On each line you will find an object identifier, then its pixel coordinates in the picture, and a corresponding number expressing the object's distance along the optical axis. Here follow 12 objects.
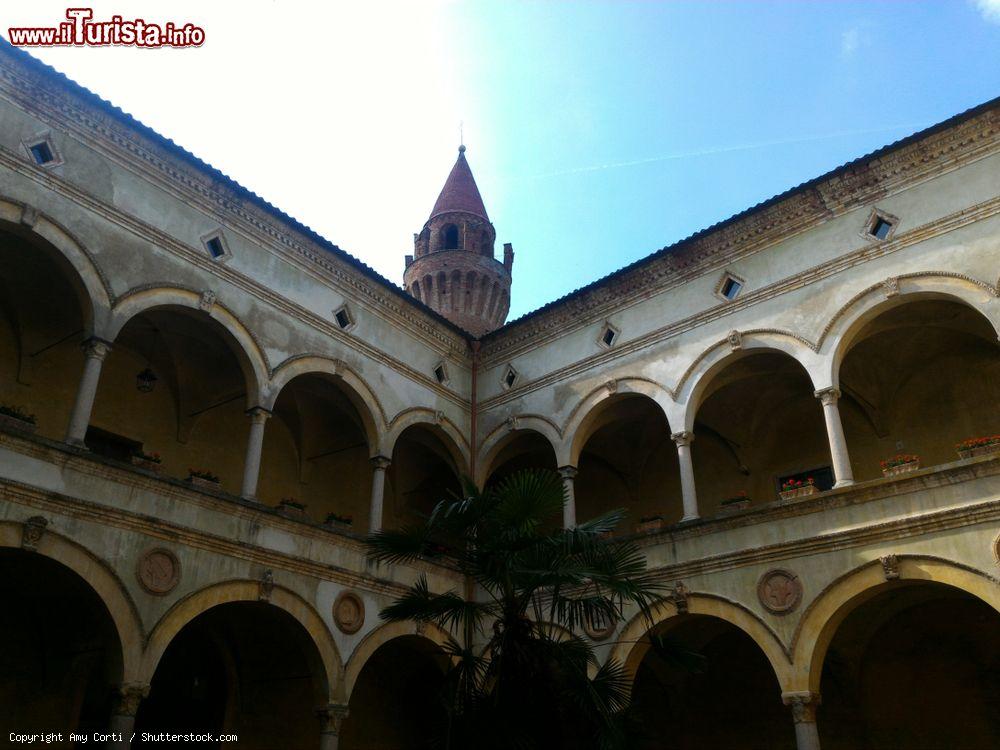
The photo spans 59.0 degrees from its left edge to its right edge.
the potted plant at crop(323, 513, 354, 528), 13.18
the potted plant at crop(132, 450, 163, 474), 11.01
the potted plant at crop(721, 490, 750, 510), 12.32
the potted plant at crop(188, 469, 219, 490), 11.34
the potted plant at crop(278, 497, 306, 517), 12.32
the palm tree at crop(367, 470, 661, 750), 7.70
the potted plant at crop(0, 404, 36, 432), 9.53
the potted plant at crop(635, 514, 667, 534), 12.95
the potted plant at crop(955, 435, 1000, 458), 10.33
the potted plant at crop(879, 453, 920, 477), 10.91
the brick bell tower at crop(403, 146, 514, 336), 25.17
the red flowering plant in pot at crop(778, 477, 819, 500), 11.68
